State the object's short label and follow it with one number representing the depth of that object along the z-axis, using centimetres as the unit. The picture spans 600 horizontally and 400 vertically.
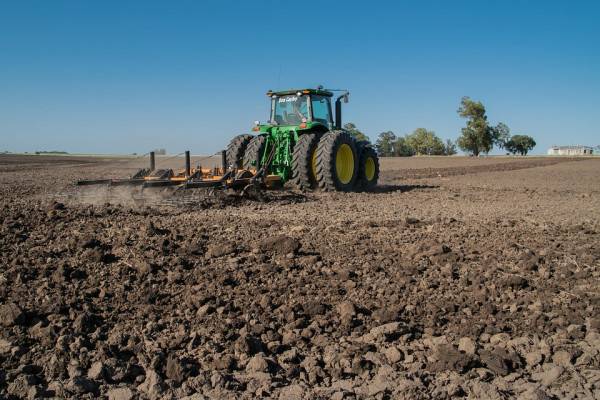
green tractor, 1124
